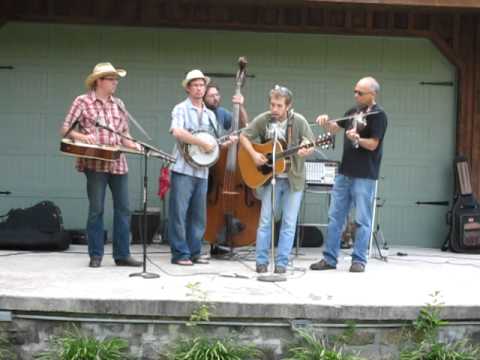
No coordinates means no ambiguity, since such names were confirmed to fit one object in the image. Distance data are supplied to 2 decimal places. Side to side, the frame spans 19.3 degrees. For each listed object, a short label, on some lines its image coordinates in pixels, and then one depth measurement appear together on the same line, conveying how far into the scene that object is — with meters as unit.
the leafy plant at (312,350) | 8.92
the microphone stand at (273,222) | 10.76
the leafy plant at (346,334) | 9.29
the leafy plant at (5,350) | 9.19
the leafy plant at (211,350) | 8.89
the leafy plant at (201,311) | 9.05
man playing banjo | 11.72
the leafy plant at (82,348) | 8.88
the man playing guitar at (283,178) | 11.41
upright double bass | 12.72
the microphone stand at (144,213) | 10.70
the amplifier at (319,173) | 14.10
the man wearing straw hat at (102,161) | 11.21
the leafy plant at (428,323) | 9.25
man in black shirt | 11.41
